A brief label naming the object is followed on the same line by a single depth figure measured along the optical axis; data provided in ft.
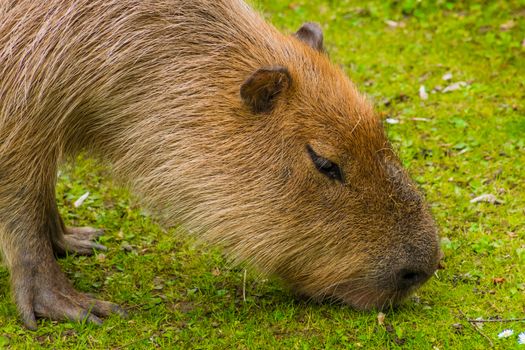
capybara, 35.01
